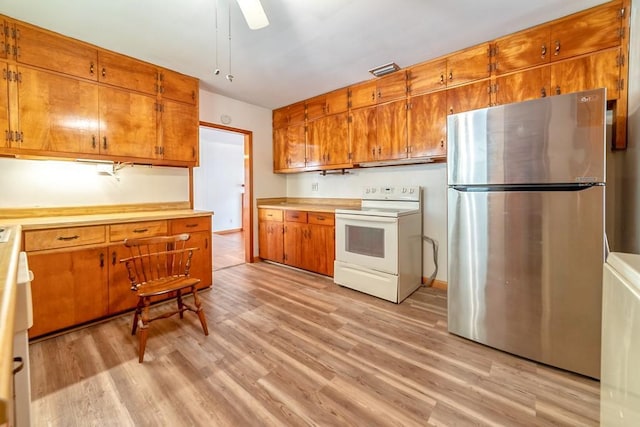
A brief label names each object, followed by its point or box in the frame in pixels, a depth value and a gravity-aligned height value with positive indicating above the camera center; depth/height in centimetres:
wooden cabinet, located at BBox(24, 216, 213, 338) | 206 -51
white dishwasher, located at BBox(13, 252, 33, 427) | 78 -41
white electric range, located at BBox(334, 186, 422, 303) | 282 -43
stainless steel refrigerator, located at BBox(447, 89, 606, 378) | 166 -15
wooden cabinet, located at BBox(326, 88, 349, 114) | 356 +138
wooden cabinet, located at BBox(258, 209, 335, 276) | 353 -44
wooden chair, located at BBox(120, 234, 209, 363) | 195 -57
